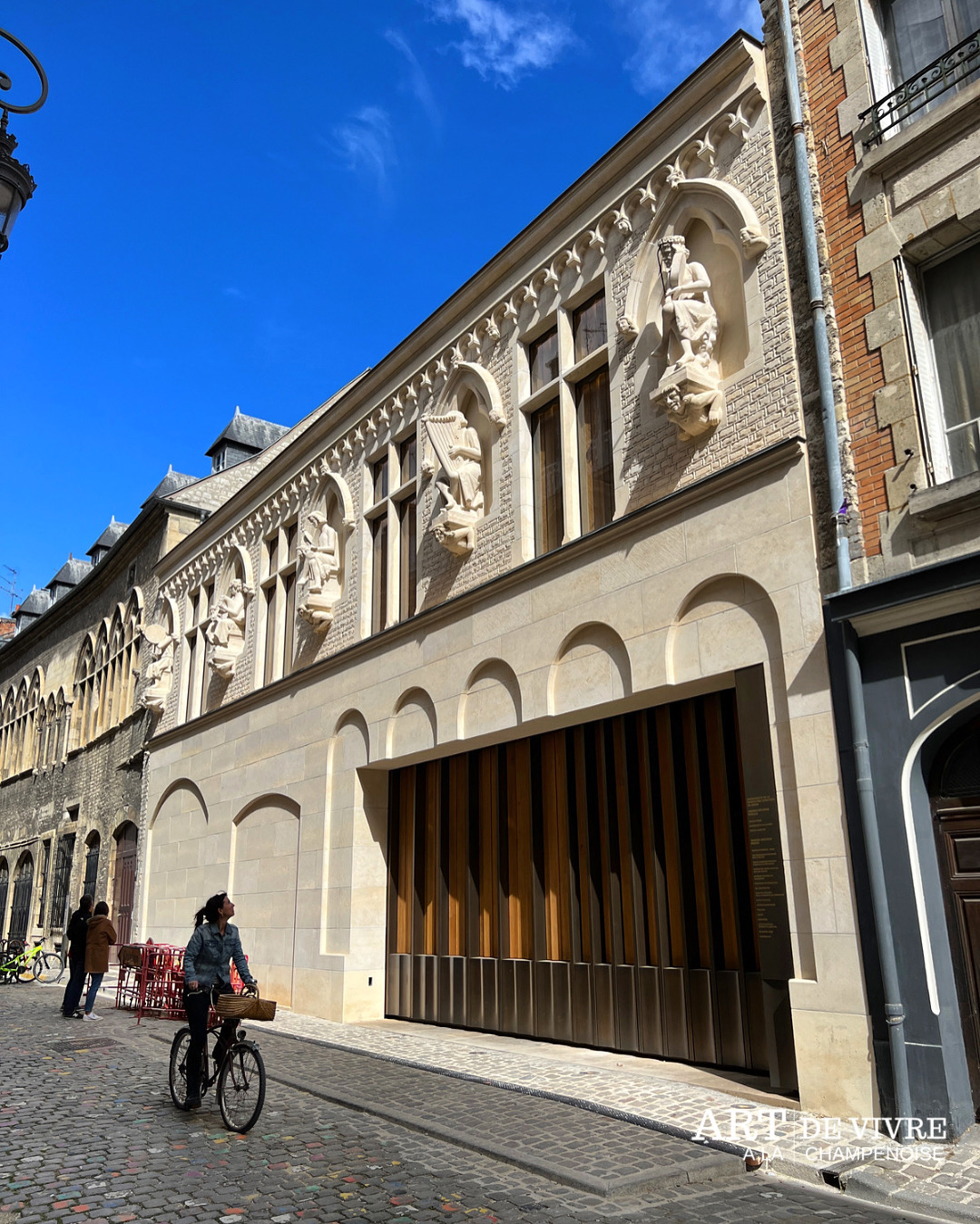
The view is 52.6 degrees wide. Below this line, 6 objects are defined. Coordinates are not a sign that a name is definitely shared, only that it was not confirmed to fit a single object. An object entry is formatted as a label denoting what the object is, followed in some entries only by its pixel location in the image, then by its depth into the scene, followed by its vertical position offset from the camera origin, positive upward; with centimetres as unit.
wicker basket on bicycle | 723 -64
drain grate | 1130 -142
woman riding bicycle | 779 -41
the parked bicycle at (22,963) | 2122 -91
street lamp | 536 +386
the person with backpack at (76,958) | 1428 -54
